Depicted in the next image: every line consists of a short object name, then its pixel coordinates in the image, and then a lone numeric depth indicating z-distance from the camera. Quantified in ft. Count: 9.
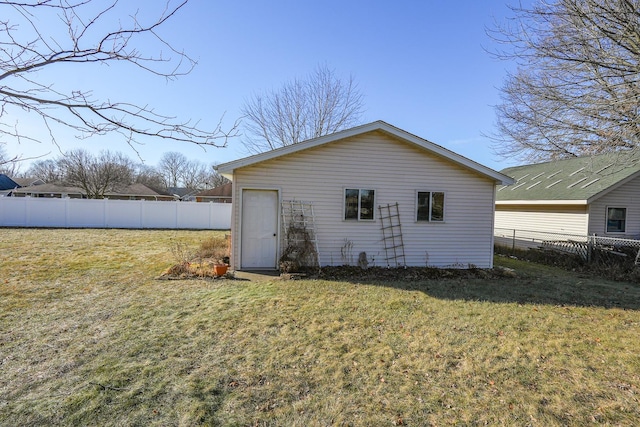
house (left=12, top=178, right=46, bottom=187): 141.59
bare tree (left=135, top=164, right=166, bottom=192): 161.89
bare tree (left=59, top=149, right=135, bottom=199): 108.37
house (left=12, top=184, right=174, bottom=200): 110.11
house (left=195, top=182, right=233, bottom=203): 103.65
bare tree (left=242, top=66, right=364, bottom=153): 67.56
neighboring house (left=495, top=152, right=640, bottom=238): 40.81
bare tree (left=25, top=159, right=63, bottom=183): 120.98
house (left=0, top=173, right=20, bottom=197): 89.92
